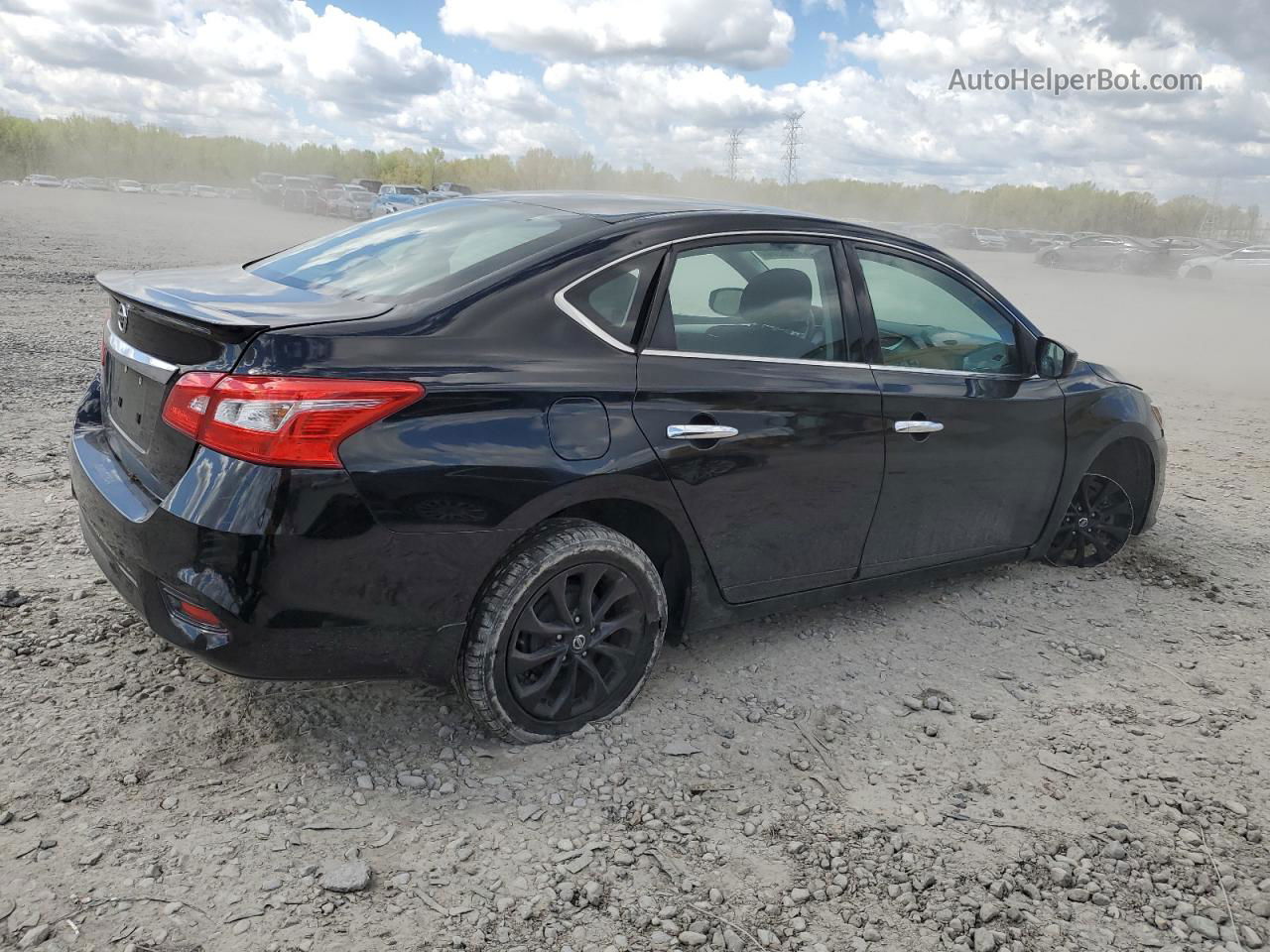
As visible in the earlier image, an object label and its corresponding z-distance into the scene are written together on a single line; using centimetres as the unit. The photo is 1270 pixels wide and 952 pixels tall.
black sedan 266
